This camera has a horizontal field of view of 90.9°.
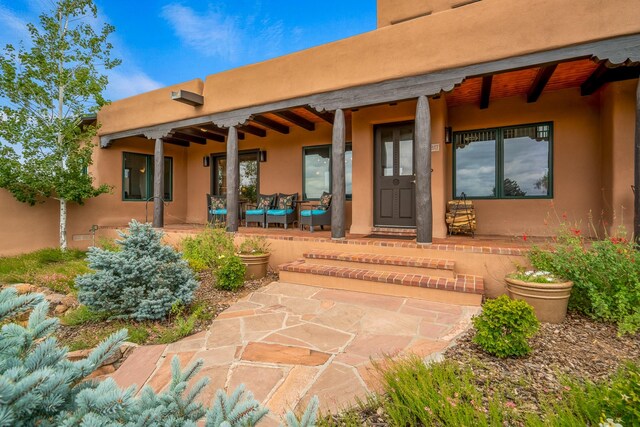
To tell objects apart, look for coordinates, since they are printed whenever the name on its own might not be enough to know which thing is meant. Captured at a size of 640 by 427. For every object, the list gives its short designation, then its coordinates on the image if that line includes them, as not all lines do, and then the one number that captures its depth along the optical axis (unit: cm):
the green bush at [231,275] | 429
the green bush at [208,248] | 543
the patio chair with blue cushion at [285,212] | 704
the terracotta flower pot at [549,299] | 319
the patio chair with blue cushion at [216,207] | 812
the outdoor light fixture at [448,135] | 621
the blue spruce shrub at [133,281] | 329
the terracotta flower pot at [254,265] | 486
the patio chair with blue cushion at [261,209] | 740
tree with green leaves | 646
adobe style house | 409
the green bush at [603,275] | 302
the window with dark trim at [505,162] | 584
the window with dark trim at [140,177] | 884
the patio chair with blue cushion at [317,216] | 631
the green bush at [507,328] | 242
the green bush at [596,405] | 148
